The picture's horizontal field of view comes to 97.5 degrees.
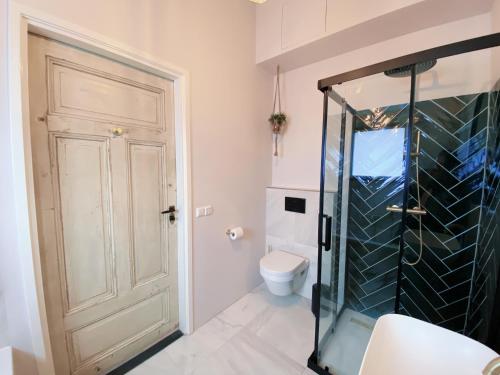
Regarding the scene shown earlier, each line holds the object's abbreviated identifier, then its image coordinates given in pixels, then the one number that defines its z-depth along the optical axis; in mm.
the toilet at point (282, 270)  2016
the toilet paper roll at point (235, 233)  2123
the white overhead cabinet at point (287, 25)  1891
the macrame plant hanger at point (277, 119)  2451
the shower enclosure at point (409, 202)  1482
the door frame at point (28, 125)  1005
